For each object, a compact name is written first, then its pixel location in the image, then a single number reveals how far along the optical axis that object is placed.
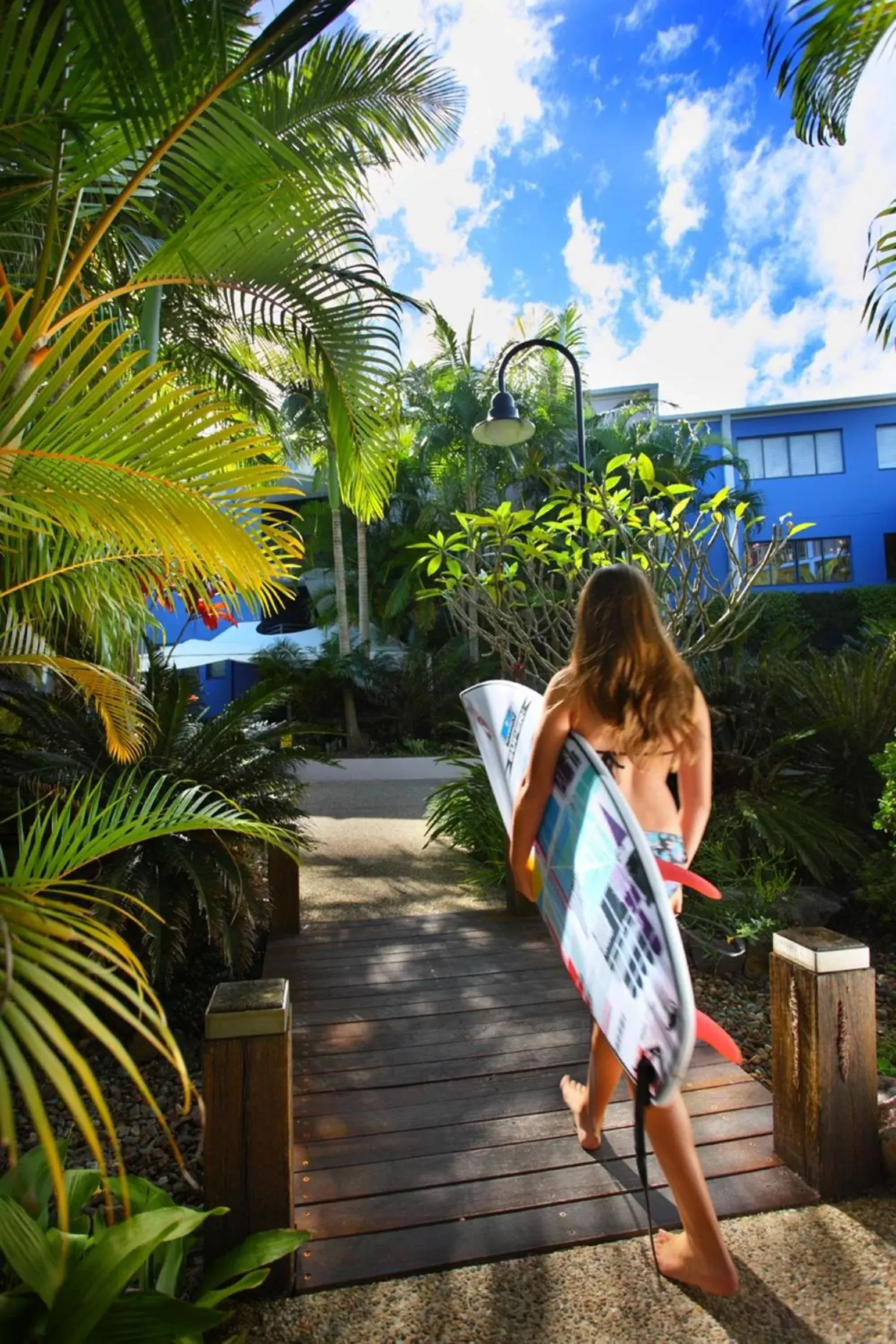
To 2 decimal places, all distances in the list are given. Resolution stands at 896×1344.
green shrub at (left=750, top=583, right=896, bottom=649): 22.02
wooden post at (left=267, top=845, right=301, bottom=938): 4.60
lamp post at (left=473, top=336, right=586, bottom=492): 6.47
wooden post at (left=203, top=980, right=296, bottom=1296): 2.02
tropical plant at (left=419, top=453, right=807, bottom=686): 4.90
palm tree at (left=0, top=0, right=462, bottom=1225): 1.25
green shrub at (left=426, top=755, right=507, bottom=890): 5.86
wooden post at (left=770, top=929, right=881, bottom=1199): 2.30
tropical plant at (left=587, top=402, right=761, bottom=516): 21.62
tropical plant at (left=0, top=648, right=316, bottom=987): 3.71
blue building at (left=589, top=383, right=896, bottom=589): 24.98
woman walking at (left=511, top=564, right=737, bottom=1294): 2.14
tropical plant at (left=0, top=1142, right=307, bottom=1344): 1.55
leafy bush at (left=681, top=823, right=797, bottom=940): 4.59
